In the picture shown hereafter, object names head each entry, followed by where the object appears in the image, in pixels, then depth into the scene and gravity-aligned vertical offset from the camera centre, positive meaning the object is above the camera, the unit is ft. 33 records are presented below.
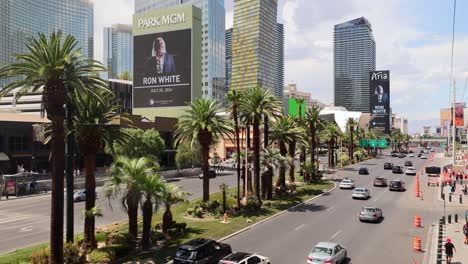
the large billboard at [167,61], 413.59 +70.23
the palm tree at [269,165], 155.74 -11.29
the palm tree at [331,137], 302.25 -2.21
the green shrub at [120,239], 88.99 -21.95
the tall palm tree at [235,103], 138.51 +9.95
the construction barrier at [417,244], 94.22 -24.13
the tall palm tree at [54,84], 74.54 +8.76
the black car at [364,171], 269.23 -23.10
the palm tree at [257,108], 144.25 +8.61
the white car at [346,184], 200.23 -23.43
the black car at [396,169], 277.03 -22.65
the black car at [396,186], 195.11 -23.43
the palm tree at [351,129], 362.53 +4.13
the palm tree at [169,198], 91.88 -14.39
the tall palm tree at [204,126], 131.54 +2.37
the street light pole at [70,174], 83.33 -8.08
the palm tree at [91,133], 87.51 +0.04
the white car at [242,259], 71.48 -21.00
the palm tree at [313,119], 222.89 +7.69
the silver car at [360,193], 168.04 -23.37
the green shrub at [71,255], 78.89 -22.40
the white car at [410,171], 268.21 -23.05
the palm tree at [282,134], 175.94 -0.11
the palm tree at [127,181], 86.02 -9.49
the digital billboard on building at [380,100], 638.53 +50.42
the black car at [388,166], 310.61 -23.12
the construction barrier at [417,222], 120.01 -24.45
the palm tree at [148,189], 87.40 -11.37
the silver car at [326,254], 77.40 -21.96
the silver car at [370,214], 123.34 -23.13
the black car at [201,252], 76.38 -21.69
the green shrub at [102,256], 80.89 -23.34
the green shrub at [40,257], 76.44 -22.14
